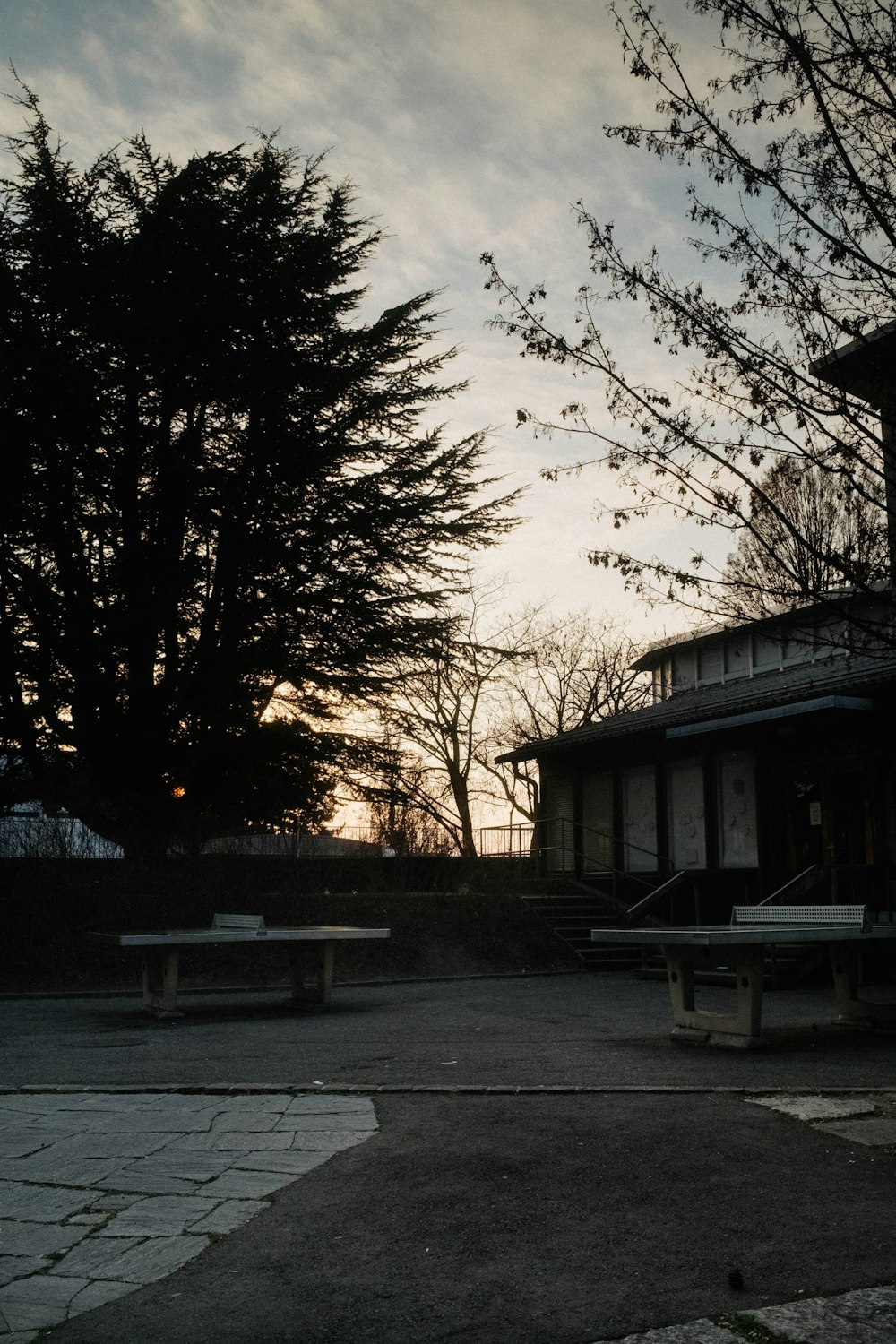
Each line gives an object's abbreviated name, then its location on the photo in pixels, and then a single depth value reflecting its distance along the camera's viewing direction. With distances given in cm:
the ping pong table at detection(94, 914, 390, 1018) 1047
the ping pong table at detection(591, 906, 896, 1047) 825
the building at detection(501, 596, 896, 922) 1698
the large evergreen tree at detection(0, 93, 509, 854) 1614
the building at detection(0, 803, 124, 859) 1653
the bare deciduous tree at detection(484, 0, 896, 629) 561
